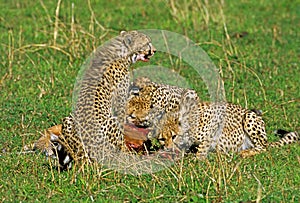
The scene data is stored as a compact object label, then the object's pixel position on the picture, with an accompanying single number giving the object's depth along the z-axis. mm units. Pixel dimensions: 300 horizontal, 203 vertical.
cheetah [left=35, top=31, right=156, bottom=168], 13828
